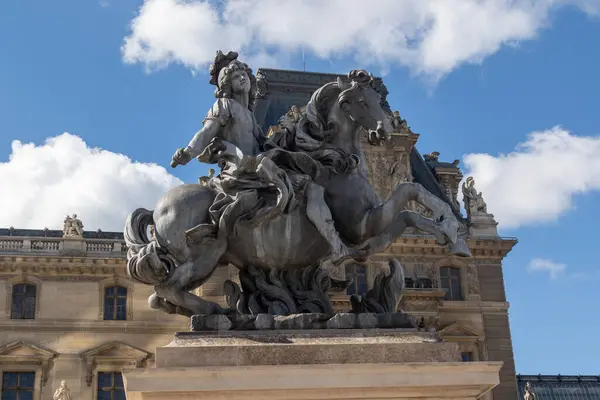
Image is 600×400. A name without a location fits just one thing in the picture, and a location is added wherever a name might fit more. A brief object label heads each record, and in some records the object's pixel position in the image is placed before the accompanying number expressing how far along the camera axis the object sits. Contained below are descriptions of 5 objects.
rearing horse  6.85
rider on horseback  6.81
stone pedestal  5.84
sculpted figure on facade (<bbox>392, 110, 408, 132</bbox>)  39.59
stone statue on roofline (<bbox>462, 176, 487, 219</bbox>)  40.28
